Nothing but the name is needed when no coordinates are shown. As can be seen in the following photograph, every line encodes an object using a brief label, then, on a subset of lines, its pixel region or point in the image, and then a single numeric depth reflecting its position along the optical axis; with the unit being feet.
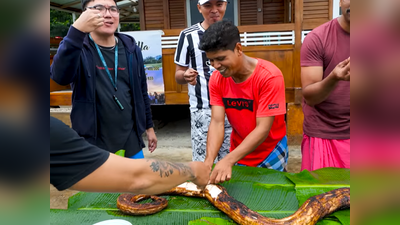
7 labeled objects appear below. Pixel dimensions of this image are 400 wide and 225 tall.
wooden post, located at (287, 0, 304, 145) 22.66
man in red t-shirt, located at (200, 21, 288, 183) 8.13
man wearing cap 11.88
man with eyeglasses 7.91
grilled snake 5.87
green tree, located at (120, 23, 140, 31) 76.59
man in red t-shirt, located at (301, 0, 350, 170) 8.59
